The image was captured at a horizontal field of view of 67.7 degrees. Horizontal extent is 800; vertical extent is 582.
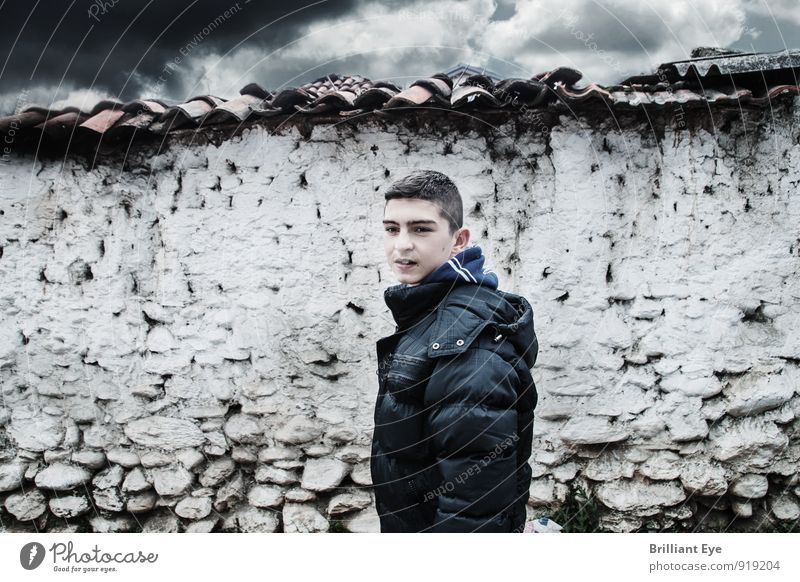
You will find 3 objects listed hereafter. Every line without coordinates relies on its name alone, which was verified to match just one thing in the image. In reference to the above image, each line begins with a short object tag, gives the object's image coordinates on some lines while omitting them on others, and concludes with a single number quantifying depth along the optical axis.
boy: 1.40
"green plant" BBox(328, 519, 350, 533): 2.50
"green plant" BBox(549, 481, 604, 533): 2.46
